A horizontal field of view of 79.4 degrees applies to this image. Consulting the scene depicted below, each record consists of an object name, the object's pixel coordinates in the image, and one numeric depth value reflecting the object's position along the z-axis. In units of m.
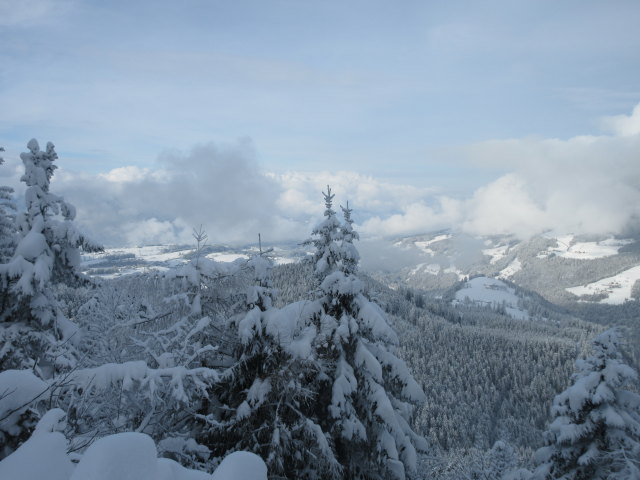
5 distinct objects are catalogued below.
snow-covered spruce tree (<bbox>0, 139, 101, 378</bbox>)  8.96
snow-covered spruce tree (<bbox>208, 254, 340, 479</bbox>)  8.39
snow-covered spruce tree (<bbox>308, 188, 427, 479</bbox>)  9.59
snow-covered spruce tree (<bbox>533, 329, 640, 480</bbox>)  12.05
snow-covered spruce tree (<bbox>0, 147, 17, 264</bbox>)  10.21
